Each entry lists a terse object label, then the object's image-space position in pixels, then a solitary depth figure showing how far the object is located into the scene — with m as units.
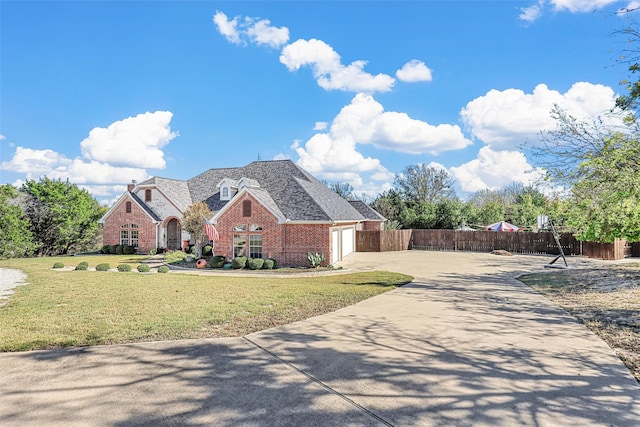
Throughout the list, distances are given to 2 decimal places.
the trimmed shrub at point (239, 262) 20.62
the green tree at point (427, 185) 48.31
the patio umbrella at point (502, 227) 34.04
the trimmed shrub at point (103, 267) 19.06
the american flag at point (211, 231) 21.59
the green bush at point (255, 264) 20.36
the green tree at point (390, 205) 41.75
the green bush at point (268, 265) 20.51
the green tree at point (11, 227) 25.62
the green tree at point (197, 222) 23.86
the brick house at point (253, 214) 21.44
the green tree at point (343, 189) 57.66
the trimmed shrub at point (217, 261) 21.42
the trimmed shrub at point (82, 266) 19.05
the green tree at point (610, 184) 8.24
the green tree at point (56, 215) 28.36
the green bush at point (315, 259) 20.56
